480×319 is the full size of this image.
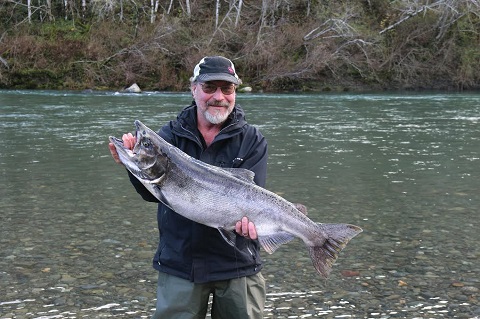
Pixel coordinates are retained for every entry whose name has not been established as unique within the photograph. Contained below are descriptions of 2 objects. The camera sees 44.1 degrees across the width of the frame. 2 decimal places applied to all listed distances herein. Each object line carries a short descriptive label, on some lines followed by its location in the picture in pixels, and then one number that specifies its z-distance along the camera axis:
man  3.55
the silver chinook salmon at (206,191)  3.39
